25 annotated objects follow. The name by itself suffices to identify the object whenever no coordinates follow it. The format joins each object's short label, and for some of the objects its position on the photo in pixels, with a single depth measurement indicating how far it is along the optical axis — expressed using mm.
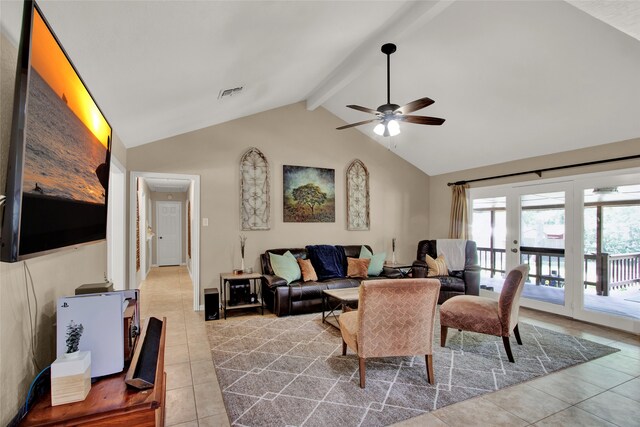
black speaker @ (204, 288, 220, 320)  4133
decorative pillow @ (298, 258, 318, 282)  4677
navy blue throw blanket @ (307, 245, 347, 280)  4969
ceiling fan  3163
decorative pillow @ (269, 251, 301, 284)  4496
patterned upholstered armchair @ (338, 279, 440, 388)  2381
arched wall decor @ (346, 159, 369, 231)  5789
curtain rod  3806
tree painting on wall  5262
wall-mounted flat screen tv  982
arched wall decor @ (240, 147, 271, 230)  4926
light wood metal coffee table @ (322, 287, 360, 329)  3570
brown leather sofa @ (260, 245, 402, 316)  4277
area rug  2143
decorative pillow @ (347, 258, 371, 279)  5010
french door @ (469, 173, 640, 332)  3852
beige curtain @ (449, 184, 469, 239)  5738
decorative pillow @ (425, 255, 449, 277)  5055
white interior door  9430
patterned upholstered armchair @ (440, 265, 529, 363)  2934
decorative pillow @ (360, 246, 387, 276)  5113
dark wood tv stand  1123
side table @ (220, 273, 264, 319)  4273
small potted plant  1319
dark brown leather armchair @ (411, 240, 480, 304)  4848
